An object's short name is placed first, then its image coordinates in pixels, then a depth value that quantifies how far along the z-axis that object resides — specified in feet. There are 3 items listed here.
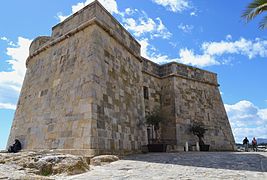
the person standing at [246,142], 50.34
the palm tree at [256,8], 21.93
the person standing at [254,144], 49.37
